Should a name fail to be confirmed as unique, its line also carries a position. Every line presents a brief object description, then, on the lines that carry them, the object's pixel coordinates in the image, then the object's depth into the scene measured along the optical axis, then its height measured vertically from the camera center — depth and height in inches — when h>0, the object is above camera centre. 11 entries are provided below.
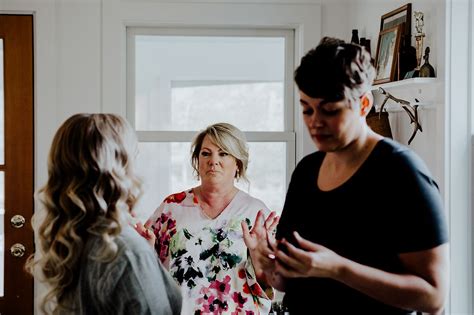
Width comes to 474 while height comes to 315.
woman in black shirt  53.0 -6.6
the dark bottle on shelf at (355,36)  122.4 +16.9
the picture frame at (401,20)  105.9 +17.9
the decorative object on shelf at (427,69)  97.1 +8.9
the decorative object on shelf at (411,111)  100.7 +3.3
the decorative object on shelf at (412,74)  99.3 +8.5
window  138.7 +7.0
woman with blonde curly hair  56.1 -7.9
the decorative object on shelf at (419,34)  100.9 +14.3
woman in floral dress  106.7 -15.4
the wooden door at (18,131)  131.6 +0.2
